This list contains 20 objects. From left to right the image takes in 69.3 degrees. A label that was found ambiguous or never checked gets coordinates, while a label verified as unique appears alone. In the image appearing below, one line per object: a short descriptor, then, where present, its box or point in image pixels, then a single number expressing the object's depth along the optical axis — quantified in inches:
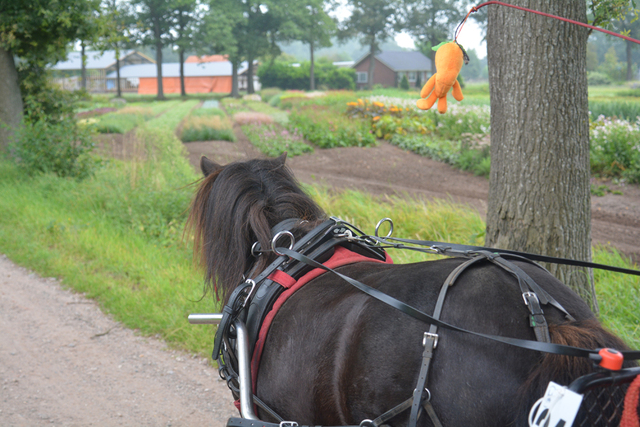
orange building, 2081.7
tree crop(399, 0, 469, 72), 1552.7
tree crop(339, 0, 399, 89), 1652.3
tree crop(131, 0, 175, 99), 1528.1
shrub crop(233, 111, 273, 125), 696.4
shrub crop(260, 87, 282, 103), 1421.0
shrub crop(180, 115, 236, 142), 591.2
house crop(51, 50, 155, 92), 2126.0
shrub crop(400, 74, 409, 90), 1659.9
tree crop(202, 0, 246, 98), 1347.2
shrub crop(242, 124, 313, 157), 523.5
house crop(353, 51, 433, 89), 1994.3
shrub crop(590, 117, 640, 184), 333.4
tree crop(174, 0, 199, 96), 1533.0
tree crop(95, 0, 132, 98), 365.1
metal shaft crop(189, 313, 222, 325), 80.7
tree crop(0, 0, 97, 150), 336.8
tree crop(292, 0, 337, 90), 1497.3
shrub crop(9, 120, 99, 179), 331.6
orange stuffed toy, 83.7
